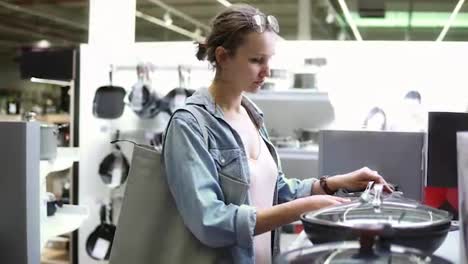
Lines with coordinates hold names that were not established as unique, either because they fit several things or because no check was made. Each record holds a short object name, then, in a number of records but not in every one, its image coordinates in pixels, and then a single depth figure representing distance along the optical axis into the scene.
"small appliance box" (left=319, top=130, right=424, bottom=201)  1.59
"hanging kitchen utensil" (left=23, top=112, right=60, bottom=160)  1.89
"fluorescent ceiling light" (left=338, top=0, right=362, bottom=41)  6.25
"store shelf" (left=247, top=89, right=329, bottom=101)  3.17
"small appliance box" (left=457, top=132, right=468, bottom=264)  0.74
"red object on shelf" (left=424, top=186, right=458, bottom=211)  1.55
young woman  1.03
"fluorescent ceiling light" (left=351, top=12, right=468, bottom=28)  7.16
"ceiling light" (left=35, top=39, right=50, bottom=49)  10.46
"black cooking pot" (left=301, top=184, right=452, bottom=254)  0.73
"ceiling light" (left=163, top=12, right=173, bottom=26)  7.35
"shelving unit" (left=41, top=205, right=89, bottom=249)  1.88
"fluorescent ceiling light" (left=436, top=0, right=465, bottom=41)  6.32
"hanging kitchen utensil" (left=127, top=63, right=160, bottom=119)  3.45
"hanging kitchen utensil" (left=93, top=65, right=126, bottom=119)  3.54
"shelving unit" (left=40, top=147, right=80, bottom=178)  1.92
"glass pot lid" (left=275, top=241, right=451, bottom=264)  0.67
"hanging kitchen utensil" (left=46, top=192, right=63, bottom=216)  2.11
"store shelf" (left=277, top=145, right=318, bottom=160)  3.12
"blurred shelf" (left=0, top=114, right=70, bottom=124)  5.08
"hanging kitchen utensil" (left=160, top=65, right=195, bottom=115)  3.42
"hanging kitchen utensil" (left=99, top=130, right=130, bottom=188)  3.57
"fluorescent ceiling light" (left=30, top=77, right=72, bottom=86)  3.28
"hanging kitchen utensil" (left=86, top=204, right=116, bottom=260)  3.59
